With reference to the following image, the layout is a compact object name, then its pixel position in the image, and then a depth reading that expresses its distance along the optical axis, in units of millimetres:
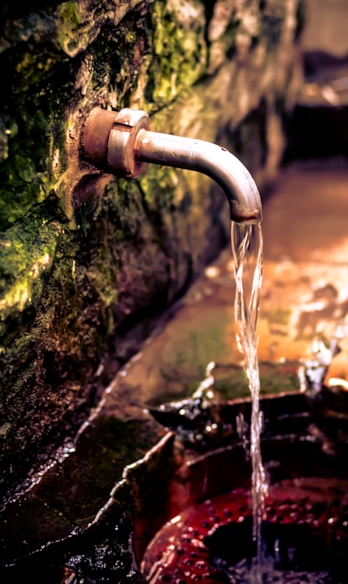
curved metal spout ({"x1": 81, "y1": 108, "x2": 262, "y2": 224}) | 682
